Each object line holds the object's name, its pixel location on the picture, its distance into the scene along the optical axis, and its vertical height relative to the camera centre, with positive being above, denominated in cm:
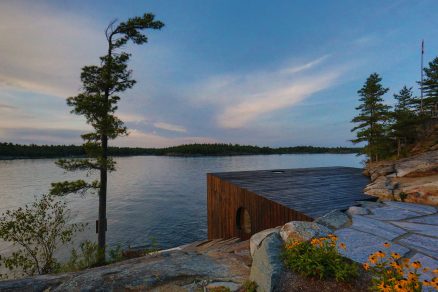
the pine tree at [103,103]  1232 +278
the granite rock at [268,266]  302 -164
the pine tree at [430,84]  3180 +1040
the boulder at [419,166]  912 -49
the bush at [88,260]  1111 -548
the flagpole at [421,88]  2822 +924
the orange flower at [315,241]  342 -132
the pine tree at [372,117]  2253 +379
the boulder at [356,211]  560 -144
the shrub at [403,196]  709 -132
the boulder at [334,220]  472 -145
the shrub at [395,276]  228 -140
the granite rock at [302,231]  394 -140
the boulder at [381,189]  756 -124
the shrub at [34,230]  1014 -356
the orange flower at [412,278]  228 -125
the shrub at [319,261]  300 -151
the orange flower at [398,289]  218 -130
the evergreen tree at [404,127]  1808 +217
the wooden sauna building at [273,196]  677 -147
